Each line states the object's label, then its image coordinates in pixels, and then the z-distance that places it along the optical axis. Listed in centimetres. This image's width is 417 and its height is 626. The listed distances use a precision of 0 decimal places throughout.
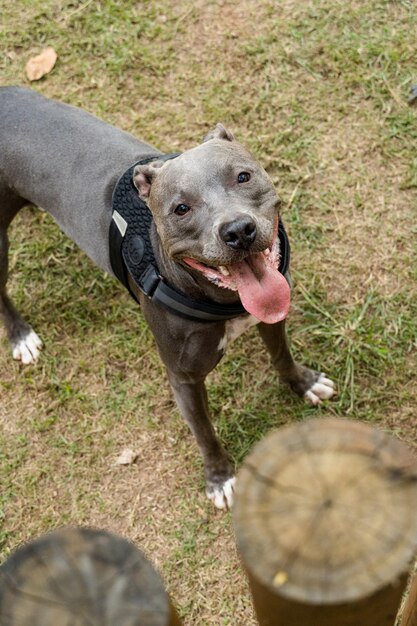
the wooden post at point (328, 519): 136
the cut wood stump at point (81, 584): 133
